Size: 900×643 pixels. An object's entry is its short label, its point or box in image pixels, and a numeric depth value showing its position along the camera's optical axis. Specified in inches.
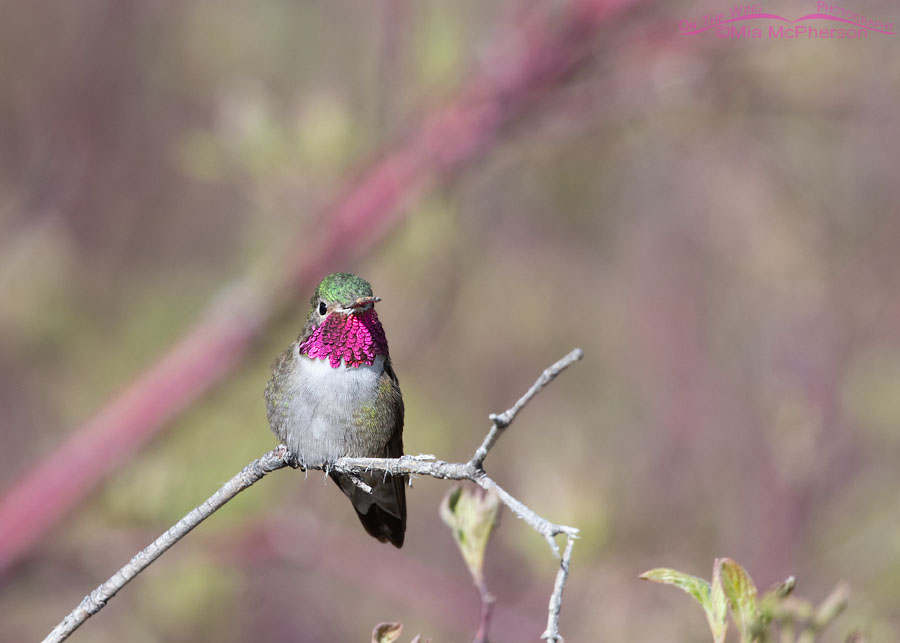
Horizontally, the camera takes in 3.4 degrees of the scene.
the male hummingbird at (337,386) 157.7
